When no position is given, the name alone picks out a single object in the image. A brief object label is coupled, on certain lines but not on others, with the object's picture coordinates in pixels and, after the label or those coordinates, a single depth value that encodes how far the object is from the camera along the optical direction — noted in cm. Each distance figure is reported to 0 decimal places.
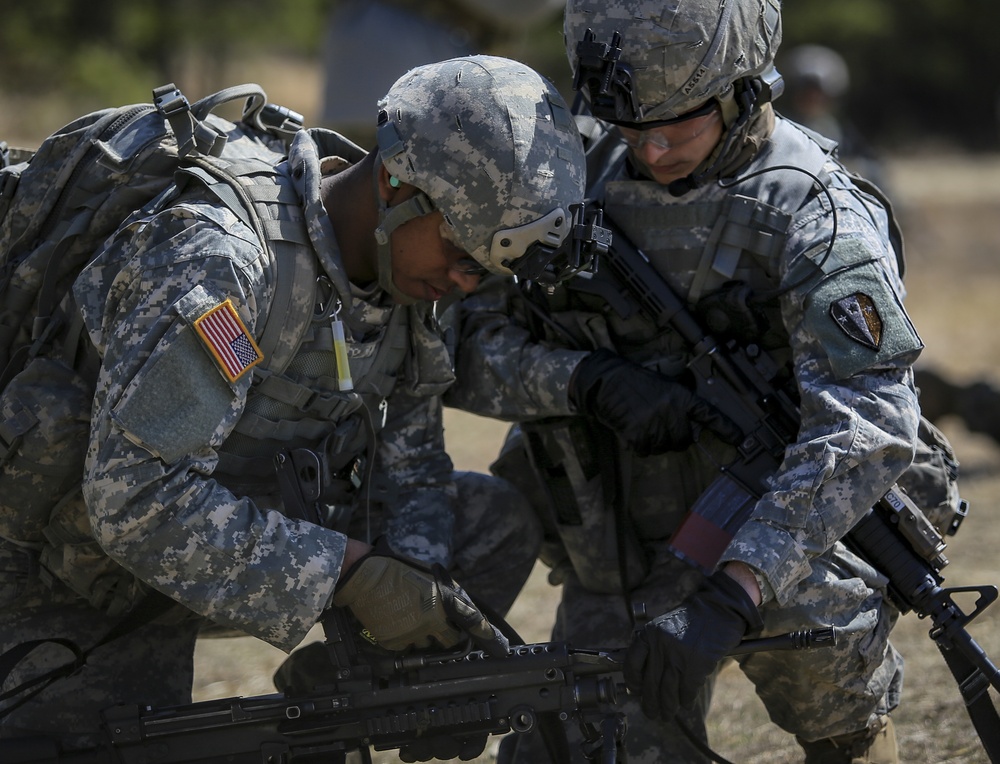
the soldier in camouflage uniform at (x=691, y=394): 756
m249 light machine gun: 729
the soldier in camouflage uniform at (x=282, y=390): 687
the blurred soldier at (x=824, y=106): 2820
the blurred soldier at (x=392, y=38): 1703
